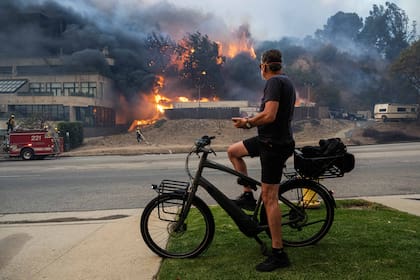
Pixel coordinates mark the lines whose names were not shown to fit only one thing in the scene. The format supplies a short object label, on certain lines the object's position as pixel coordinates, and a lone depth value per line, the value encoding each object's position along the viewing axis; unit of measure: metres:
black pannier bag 4.07
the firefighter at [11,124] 24.47
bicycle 4.07
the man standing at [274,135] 3.66
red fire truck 20.33
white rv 43.38
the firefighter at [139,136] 33.29
